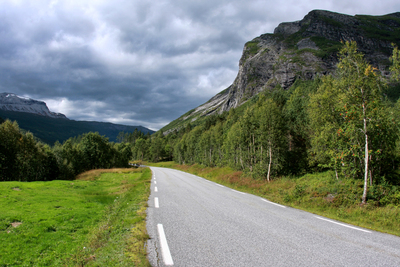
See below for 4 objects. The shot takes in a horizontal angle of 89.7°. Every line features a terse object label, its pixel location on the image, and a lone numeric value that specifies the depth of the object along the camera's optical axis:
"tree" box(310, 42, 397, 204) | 11.62
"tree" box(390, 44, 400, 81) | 10.37
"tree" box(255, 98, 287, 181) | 24.16
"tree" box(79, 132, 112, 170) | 63.91
